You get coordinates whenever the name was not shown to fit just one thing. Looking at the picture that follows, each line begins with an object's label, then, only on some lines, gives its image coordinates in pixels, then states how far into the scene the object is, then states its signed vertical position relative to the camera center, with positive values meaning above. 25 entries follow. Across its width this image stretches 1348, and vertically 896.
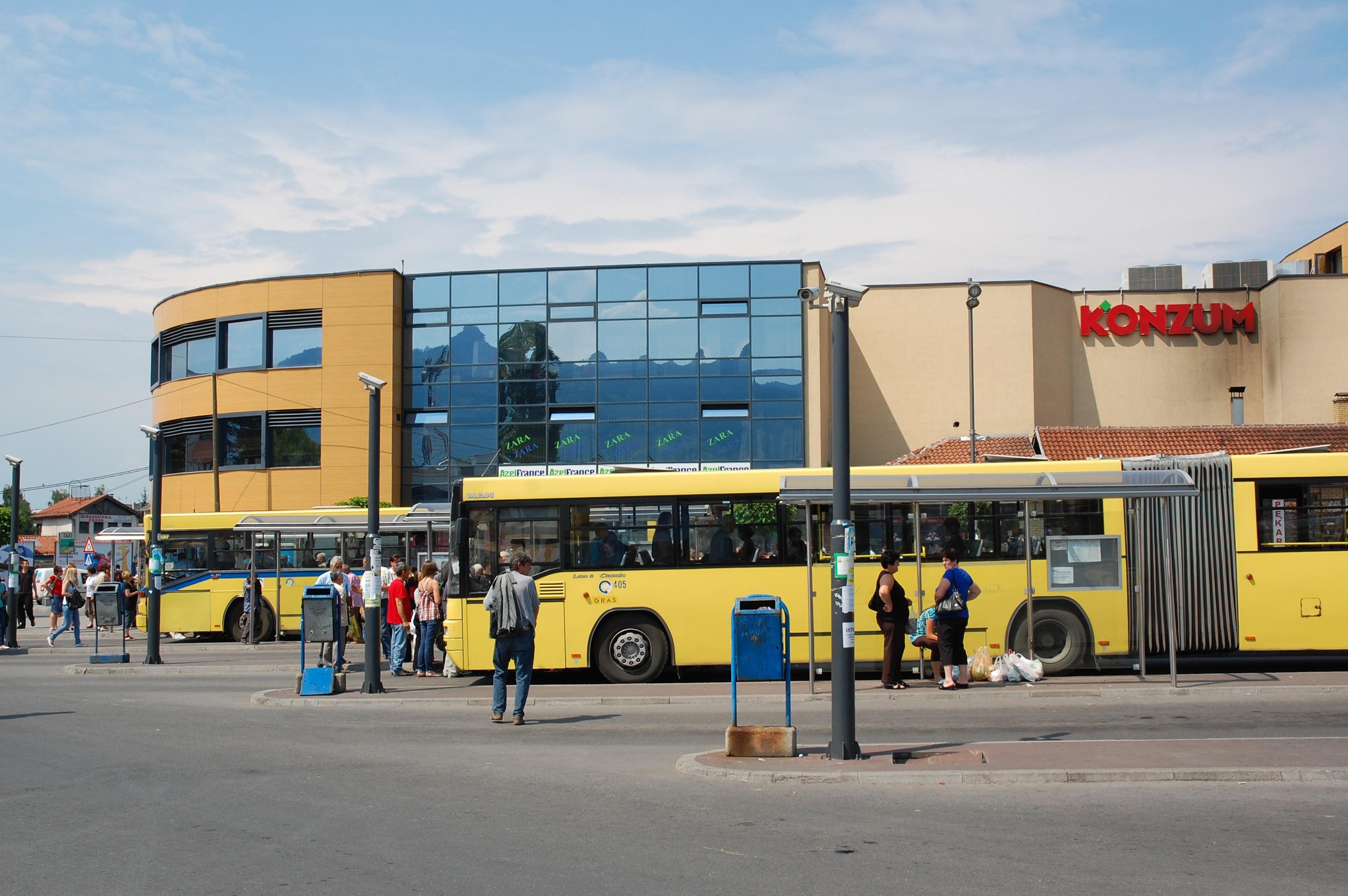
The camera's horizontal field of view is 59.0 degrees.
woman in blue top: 15.01 -0.96
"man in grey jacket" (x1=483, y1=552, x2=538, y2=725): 12.61 -0.71
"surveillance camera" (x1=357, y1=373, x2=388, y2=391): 16.33 +2.33
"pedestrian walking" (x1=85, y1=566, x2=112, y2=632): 25.27 -0.66
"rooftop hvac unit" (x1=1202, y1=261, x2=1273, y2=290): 51.22 +11.73
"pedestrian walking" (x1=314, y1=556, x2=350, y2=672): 16.93 -0.61
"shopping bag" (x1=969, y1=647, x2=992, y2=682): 15.85 -1.55
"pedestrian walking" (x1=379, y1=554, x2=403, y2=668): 19.58 -0.68
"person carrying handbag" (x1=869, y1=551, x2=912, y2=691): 15.12 -0.85
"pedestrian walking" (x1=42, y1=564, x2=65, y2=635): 31.17 -1.13
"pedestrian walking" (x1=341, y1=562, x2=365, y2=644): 21.61 -0.85
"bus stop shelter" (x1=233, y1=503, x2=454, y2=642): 25.84 +0.63
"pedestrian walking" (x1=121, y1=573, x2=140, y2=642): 24.85 -1.11
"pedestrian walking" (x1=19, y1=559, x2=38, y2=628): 33.62 -1.00
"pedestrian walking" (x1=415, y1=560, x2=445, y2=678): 18.14 -0.94
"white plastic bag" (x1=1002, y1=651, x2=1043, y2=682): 15.42 -1.54
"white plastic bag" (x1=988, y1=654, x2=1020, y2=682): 15.59 -1.60
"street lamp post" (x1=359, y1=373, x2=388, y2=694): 15.89 -0.46
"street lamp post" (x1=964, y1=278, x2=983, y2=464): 30.22 +6.48
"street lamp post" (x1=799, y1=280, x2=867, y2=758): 9.96 +0.02
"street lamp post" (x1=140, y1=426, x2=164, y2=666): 21.23 -0.67
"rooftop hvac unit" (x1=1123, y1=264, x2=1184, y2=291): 50.59 +11.53
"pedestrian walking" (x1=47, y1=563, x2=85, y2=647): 26.78 -1.13
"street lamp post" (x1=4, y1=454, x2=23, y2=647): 26.91 -0.27
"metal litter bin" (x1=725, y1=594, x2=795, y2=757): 10.75 -0.86
